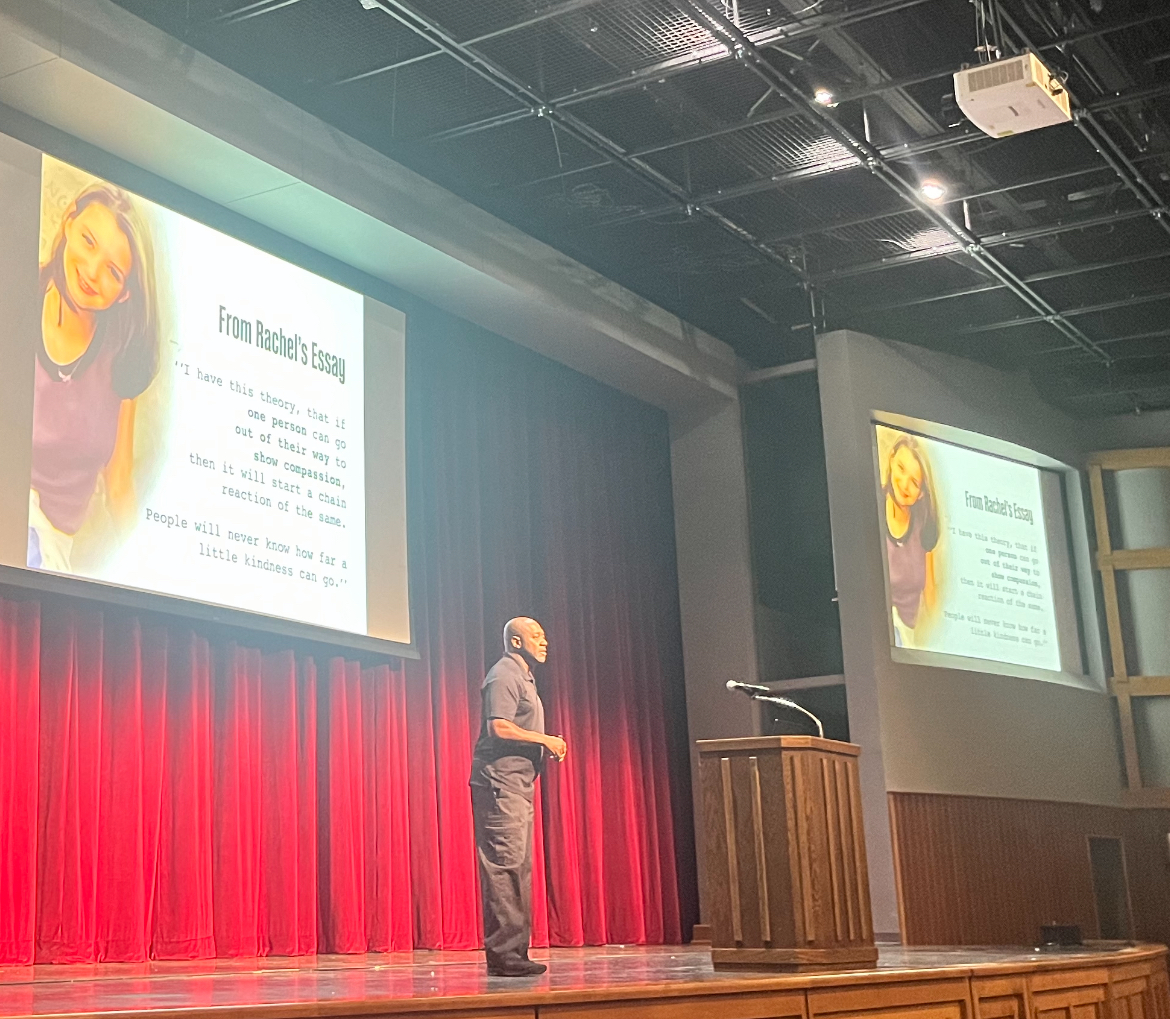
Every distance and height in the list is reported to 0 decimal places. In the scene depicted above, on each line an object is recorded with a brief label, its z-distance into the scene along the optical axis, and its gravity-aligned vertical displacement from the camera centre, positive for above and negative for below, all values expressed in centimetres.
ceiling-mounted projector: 621 +301
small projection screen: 1029 +203
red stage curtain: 642 +71
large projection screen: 622 +206
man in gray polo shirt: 505 +22
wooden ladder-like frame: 1165 +187
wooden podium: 471 -1
